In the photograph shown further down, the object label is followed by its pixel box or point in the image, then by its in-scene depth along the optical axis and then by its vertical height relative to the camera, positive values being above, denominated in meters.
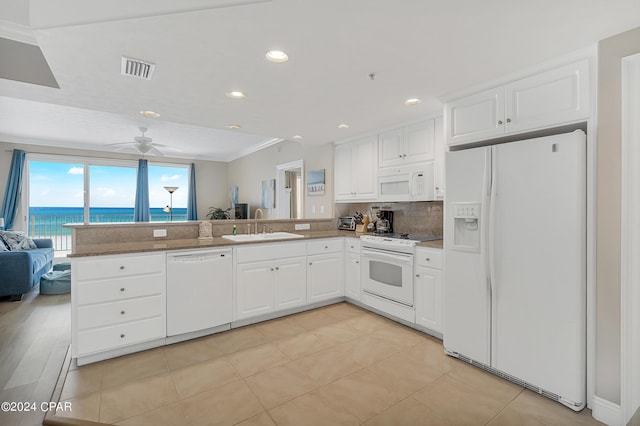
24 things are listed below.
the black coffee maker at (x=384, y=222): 3.92 -0.14
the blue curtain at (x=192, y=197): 8.05 +0.37
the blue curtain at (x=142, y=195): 7.23 +0.38
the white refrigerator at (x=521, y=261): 1.84 -0.35
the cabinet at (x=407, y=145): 3.23 +0.78
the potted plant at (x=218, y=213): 7.79 -0.06
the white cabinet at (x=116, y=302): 2.31 -0.76
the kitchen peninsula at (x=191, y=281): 2.38 -0.70
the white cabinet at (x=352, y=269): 3.71 -0.74
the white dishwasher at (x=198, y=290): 2.69 -0.76
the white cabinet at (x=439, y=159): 3.11 +0.55
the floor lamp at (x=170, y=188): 5.30 +0.40
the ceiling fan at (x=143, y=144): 5.26 +1.21
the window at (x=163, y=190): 7.63 +0.59
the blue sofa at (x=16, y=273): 3.88 -0.85
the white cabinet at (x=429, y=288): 2.78 -0.74
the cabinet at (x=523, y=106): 1.91 +0.78
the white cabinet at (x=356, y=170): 3.91 +0.58
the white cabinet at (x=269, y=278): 3.10 -0.75
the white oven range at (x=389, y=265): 3.04 -0.60
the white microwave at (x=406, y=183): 3.23 +0.33
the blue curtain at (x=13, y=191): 5.83 +0.39
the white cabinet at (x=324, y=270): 3.62 -0.74
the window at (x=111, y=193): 6.79 +0.43
